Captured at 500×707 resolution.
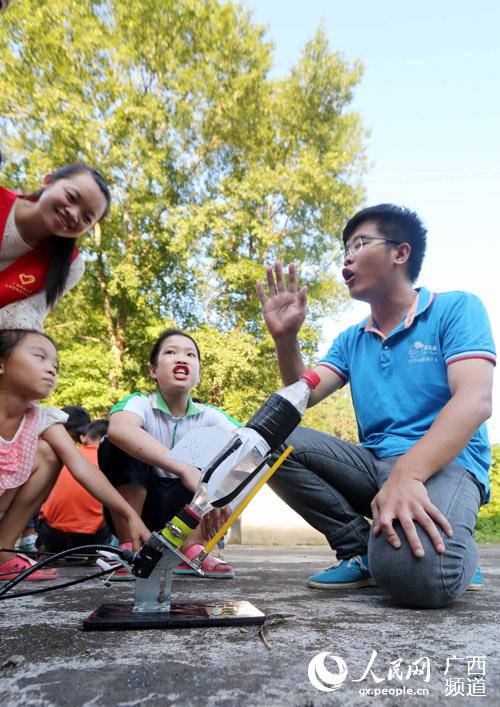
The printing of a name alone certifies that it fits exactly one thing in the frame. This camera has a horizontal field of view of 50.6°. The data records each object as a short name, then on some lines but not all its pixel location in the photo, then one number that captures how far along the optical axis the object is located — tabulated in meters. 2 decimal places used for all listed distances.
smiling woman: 2.05
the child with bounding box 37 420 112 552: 3.31
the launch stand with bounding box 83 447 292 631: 1.08
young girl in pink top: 2.01
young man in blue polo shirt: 1.41
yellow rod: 1.17
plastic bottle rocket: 1.12
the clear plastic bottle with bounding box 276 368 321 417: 1.26
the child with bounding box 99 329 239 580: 2.12
